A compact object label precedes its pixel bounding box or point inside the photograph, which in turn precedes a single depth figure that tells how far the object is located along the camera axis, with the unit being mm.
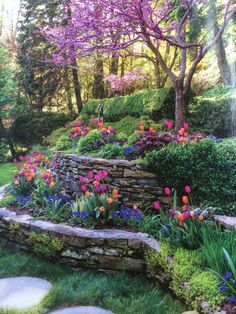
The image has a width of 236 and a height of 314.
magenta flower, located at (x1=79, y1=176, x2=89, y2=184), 3818
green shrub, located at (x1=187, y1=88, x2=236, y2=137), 6945
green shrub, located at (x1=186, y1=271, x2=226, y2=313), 2156
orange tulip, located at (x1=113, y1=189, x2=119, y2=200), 3545
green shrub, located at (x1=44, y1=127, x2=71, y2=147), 10173
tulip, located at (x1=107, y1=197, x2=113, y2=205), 3397
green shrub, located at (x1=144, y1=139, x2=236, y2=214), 3592
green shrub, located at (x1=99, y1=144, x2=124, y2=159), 4164
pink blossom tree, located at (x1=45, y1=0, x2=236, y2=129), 5262
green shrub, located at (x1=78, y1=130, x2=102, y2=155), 4633
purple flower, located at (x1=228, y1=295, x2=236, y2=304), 2076
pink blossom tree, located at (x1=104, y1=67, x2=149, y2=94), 11562
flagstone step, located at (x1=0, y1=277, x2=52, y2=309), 2668
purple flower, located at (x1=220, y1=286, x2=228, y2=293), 2159
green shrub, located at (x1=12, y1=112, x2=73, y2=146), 12398
